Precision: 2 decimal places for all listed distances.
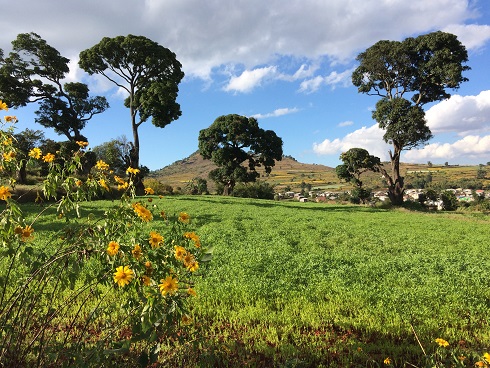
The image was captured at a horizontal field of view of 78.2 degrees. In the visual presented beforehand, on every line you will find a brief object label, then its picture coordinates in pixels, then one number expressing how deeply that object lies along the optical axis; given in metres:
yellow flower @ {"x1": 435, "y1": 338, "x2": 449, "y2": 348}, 2.61
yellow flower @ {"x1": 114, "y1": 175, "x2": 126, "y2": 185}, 2.50
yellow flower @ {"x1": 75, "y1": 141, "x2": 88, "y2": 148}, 2.70
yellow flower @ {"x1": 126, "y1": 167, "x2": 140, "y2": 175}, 2.49
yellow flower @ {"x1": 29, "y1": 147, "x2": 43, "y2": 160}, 2.55
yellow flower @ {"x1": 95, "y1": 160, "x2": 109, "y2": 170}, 2.69
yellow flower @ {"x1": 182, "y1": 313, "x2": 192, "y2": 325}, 2.02
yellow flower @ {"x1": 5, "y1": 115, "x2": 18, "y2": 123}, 2.45
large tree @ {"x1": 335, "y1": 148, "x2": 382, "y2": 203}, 29.56
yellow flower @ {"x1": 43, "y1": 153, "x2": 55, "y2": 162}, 2.37
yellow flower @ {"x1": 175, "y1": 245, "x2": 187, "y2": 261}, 1.91
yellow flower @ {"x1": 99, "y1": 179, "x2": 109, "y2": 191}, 2.42
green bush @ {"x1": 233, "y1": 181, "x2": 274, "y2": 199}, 39.84
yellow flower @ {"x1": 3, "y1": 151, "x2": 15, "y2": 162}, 2.25
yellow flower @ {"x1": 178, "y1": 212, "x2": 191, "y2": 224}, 2.20
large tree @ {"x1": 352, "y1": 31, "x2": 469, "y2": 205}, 25.28
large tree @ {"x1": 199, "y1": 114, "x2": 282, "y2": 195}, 35.06
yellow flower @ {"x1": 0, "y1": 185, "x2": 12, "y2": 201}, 1.95
